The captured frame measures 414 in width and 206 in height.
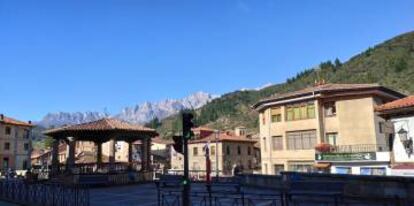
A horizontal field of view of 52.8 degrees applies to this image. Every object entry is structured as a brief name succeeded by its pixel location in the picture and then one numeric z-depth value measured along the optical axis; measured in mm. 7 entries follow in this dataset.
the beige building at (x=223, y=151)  62875
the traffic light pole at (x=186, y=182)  11797
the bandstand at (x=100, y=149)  29594
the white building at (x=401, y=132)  22172
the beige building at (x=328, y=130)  33531
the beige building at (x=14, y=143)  68750
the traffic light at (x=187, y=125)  12304
